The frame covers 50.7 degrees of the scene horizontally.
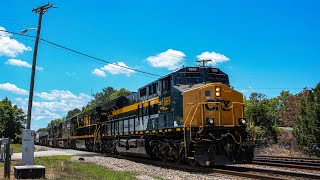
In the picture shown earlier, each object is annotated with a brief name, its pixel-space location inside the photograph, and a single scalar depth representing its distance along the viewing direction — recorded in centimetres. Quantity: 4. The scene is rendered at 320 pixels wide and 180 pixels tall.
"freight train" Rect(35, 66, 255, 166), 1195
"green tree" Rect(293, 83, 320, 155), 2343
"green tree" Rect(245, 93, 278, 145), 3322
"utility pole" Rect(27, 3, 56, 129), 1985
